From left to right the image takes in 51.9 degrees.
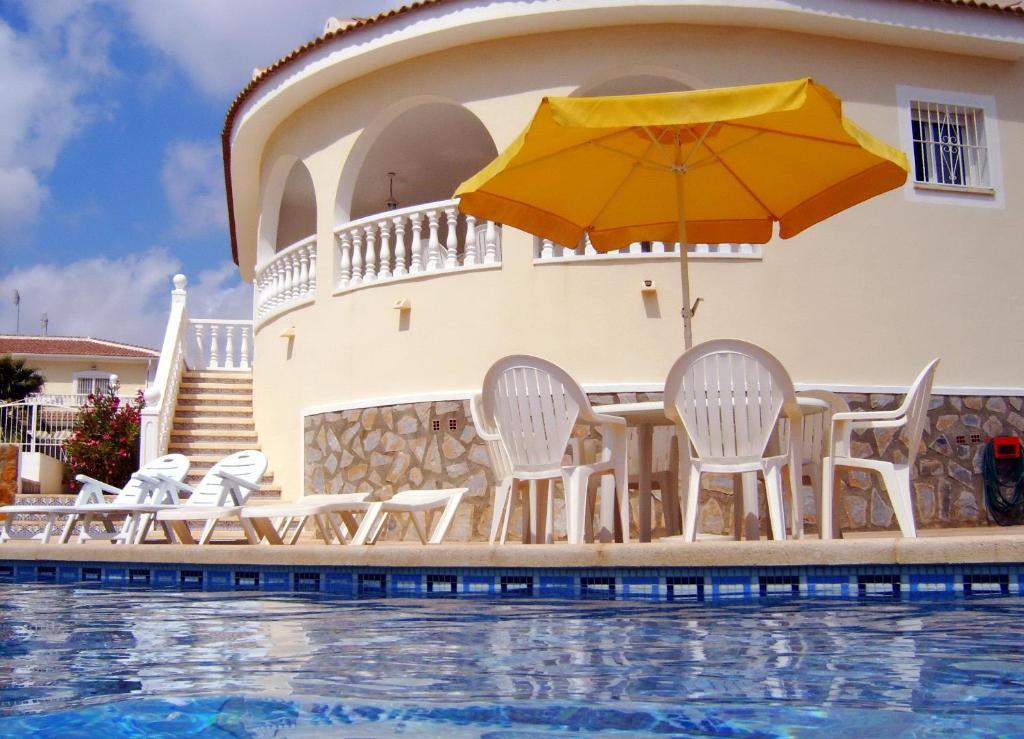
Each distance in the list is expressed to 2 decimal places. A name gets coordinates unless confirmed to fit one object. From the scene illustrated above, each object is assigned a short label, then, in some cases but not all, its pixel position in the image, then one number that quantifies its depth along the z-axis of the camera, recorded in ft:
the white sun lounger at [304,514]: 24.03
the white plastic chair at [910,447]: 20.30
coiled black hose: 34.35
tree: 133.49
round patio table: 20.80
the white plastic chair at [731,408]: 19.33
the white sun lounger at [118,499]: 27.91
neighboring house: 151.94
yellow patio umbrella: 20.13
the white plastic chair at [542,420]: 20.42
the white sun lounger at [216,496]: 25.82
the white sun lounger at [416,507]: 24.43
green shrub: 45.32
